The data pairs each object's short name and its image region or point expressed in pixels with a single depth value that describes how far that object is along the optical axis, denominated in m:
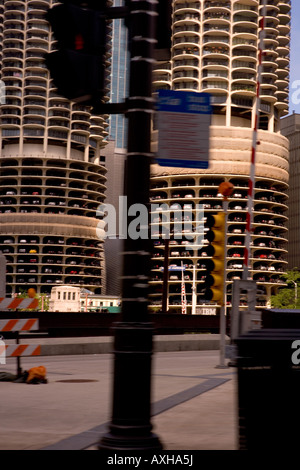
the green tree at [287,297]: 104.75
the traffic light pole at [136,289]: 5.48
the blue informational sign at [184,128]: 6.00
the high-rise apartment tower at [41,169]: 132.75
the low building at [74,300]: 115.94
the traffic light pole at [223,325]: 15.77
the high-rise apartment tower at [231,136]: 129.62
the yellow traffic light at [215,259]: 15.29
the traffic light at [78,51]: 5.58
